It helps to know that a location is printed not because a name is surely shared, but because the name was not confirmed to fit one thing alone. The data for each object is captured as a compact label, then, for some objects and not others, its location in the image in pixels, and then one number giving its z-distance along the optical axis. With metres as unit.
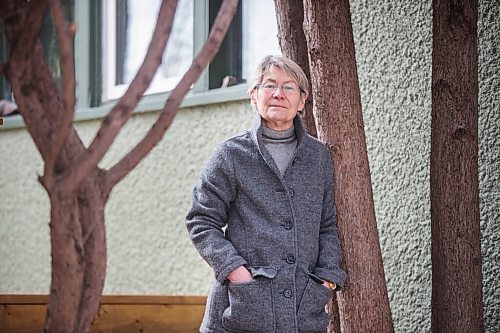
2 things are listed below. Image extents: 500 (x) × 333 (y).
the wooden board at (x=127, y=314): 6.89
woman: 4.41
